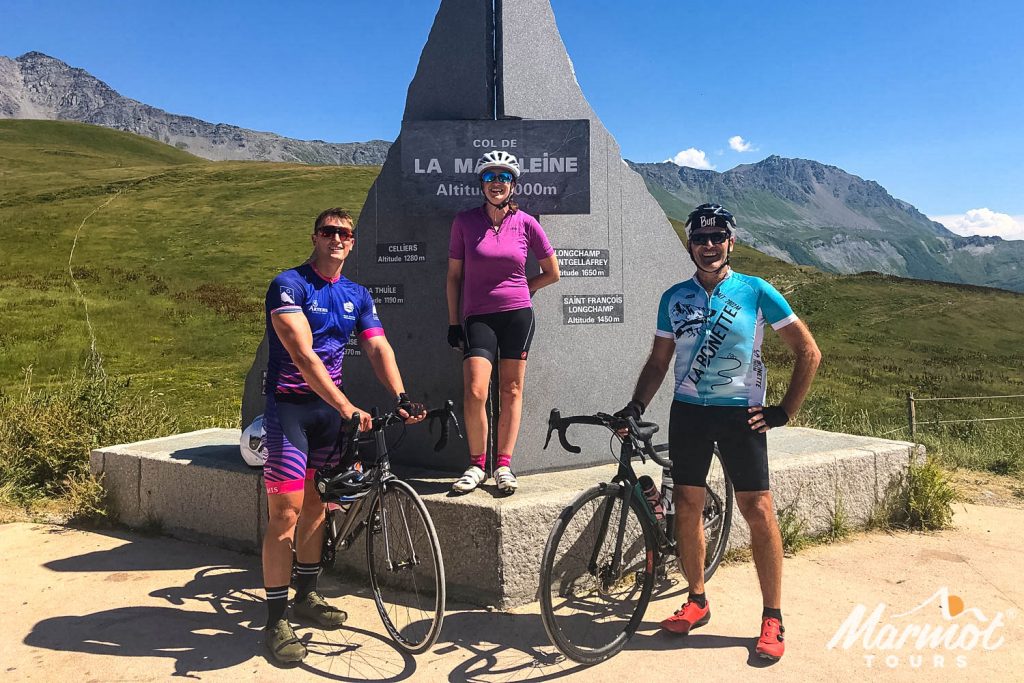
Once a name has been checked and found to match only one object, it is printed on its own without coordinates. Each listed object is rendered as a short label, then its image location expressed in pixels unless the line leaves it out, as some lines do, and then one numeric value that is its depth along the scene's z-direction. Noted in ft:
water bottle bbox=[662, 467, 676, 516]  13.61
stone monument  18.19
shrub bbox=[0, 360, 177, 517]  22.25
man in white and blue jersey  11.74
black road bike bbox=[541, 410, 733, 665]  11.86
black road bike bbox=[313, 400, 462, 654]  12.17
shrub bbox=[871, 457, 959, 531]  19.42
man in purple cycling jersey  11.69
